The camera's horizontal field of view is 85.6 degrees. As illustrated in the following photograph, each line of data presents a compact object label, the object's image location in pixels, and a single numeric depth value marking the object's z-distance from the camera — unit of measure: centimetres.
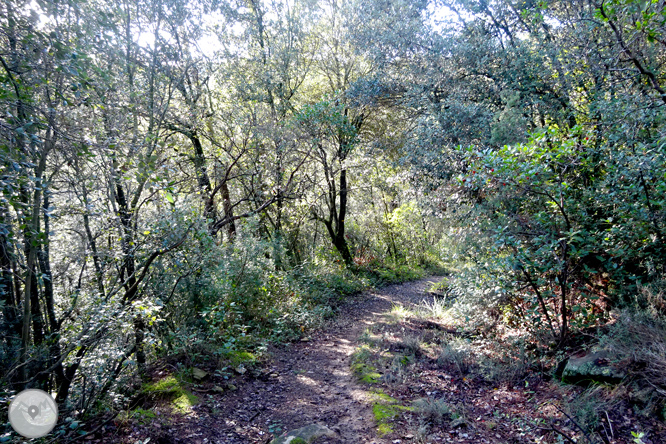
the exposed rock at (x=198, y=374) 527
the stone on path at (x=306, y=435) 391
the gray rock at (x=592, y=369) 410
